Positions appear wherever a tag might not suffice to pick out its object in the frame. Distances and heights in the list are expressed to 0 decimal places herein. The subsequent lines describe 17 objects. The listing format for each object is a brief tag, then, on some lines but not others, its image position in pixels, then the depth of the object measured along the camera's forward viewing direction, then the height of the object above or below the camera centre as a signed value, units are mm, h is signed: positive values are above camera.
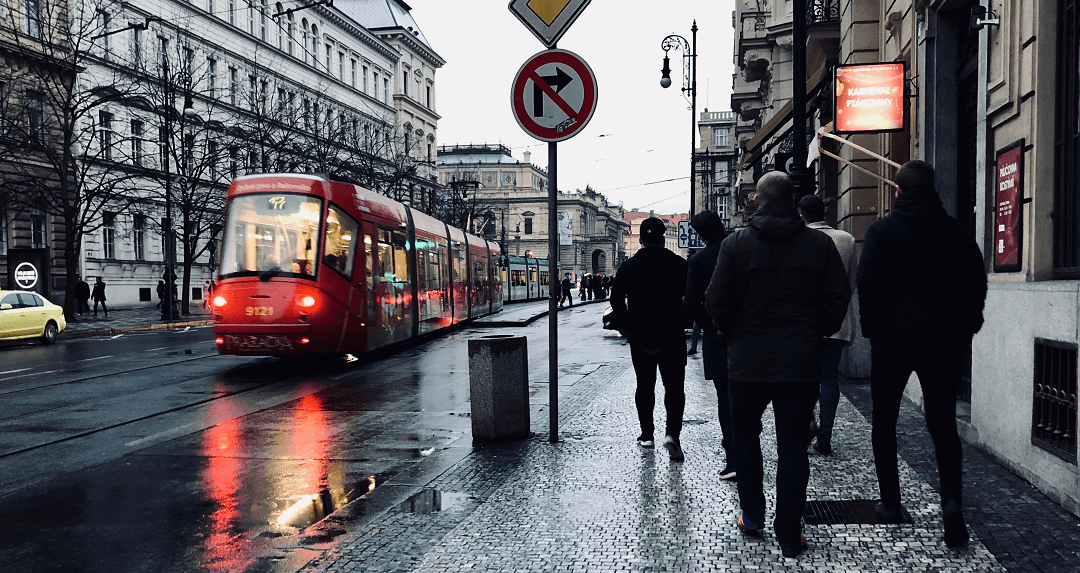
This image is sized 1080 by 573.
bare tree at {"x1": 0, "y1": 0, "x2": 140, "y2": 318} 29875 +5371
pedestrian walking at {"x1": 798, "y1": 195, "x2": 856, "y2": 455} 6754 -692
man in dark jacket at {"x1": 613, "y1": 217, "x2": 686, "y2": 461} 6930 -343
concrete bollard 7738 -1017
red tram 13922 +4
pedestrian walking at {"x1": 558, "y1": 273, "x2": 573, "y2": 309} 56938 -1277
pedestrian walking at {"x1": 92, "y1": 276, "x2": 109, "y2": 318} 37312 -787
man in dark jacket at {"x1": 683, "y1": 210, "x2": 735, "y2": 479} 5742 -280
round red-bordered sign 7434 +1383
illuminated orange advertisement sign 10719 +1926
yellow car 21953 -1077
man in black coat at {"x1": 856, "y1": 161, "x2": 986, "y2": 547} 4656 -199
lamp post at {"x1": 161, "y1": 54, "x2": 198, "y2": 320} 32856 +1483
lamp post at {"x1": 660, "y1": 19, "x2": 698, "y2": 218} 32541 +7241
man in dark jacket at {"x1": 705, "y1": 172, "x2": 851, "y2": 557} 4531 -241
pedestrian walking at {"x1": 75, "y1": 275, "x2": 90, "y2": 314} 36344 -799
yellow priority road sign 7430 +2016
